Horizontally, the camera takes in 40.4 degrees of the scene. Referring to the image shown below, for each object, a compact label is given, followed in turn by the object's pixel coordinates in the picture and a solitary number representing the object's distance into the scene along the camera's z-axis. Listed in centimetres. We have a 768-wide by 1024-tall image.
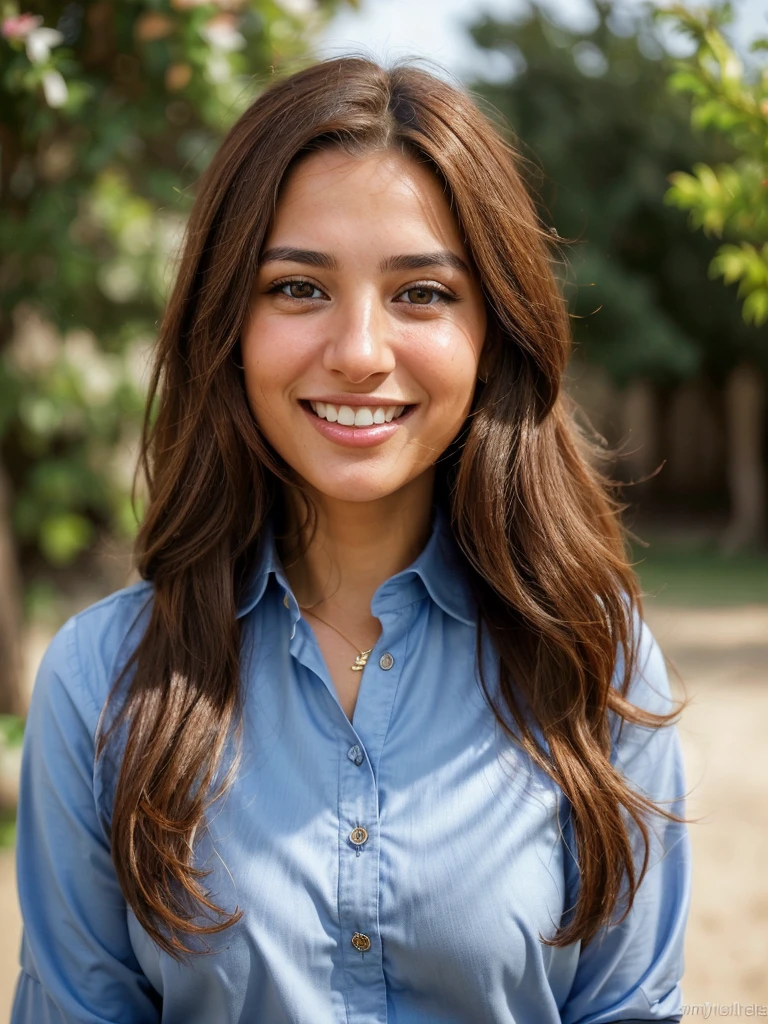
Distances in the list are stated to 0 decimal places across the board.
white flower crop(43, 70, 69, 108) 254
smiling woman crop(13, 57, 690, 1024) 148
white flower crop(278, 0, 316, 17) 326
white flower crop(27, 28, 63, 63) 253
